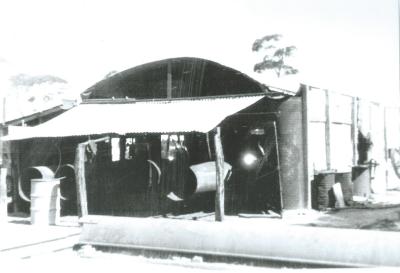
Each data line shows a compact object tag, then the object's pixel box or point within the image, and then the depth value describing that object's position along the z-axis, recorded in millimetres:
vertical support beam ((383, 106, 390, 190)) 21500
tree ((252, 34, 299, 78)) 47094
